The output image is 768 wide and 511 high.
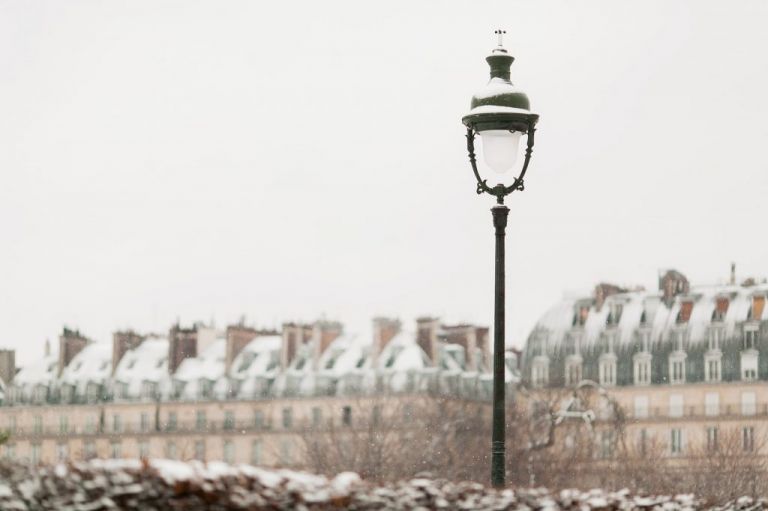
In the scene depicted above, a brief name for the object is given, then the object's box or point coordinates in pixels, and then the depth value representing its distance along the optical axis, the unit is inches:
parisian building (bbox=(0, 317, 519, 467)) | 4298.7
